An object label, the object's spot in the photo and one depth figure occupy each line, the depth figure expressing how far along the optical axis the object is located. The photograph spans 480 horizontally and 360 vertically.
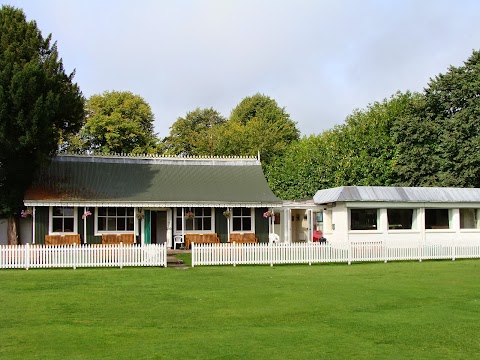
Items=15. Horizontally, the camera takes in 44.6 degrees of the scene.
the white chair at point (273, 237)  29.00
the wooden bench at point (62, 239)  27.12
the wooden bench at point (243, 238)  29.09
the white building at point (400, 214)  26.44
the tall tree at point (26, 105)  24.81
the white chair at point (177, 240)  29.28
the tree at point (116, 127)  47.19
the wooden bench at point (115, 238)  28.12
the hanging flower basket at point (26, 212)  26.55
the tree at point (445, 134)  36.78
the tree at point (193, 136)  54.73
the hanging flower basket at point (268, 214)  28.70
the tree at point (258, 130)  50.62
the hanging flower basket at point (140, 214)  28.41
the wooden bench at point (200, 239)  28.89
